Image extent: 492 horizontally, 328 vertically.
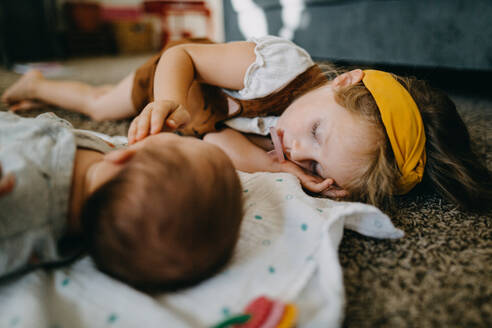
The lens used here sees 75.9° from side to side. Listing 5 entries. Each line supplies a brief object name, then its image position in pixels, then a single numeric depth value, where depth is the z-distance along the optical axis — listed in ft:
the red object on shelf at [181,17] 13.69
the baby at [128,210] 1.06
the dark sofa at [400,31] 3.37
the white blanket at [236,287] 1.05
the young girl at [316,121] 1.89
